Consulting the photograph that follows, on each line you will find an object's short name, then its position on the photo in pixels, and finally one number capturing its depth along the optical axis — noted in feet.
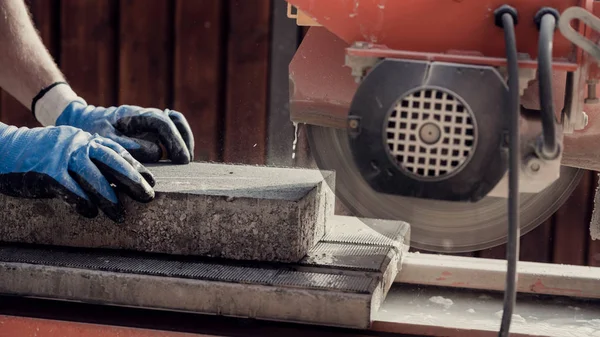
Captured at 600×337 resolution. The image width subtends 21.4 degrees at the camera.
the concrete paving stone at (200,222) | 6.54
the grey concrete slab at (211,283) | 6.23
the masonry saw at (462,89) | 5.73
